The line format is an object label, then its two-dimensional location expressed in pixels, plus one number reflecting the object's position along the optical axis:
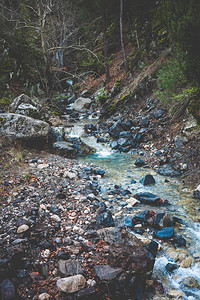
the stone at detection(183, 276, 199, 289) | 2.51
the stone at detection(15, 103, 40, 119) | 8.03
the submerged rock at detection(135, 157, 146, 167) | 6.85
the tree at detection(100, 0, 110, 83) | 15.42
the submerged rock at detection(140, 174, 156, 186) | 5.37
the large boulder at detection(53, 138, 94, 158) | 7.55
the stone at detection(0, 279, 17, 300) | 1.84
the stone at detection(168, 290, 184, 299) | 2.38
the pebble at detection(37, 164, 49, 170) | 5.42
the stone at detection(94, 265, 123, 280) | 2.22
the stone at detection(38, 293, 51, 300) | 1.94
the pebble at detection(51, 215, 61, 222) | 3.24
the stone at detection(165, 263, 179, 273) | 2.71
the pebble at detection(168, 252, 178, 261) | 2.91
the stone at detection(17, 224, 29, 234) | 2.66
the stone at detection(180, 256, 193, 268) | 2.80
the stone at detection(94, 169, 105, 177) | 5.99
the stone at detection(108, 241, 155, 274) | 2.39
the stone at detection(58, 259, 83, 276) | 2.24
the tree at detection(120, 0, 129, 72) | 15.56
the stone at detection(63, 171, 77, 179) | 5.17
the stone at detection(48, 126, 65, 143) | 8.01
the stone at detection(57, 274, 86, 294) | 2.03
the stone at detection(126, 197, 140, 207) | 4.33
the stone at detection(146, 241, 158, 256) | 2.96
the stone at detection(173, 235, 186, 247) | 3.15
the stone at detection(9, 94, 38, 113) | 8.23
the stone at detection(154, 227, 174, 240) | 3.30
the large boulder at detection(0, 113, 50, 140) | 6.37
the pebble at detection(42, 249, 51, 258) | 2.47
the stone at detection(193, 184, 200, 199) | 4.55
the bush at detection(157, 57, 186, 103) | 6.06
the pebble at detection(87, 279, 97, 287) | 2.17
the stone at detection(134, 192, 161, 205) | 4.38
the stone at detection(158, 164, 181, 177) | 5.92
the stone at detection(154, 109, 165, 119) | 8.55
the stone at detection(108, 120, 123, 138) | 9.87
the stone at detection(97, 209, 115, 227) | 3.40
